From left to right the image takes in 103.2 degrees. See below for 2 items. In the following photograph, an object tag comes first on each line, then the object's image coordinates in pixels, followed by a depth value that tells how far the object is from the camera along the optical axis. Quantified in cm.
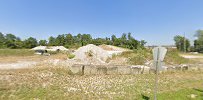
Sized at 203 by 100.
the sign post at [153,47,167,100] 269
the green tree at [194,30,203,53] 2960
